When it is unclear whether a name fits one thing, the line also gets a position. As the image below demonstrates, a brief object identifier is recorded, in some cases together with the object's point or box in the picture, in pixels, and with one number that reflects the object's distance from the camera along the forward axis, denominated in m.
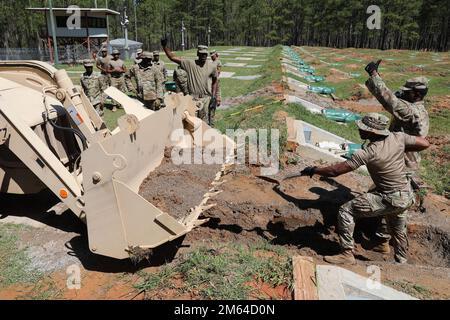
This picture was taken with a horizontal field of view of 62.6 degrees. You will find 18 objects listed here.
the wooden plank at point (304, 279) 3.30
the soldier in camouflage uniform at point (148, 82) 9.76
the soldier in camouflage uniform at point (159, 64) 10.56
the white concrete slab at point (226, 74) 20.34
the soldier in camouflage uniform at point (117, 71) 12.09
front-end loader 3.46
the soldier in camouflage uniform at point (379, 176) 3.93
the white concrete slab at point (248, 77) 19.64
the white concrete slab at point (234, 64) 26.05
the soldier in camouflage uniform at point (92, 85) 9.24
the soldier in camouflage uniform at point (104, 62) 11.85
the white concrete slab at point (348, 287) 3.33
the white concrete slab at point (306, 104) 11.01
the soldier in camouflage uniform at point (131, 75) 9.95
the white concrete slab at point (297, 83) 15.11
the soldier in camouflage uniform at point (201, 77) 7.28
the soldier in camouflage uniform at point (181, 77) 8.01
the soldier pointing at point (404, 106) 4.73
